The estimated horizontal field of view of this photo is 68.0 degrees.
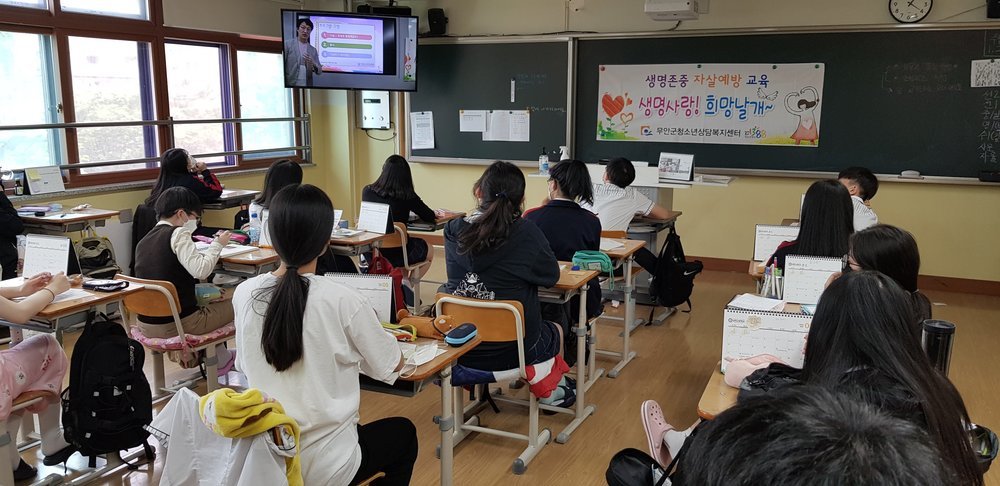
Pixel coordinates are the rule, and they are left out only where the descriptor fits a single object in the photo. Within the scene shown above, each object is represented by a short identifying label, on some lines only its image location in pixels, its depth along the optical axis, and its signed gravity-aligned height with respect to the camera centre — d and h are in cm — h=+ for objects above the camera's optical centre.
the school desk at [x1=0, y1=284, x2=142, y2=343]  291 -75
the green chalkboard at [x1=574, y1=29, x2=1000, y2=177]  595 +21
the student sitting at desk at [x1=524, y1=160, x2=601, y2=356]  395 -50
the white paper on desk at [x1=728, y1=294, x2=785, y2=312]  292 -71
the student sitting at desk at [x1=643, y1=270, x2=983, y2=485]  145 -48
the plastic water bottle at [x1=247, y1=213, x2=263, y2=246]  463 -67
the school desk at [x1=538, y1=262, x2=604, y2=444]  343 -86
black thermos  200 -57
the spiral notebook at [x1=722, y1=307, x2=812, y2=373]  225 -64
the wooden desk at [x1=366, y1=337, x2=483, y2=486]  237 -85
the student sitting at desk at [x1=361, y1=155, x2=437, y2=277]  512 -51
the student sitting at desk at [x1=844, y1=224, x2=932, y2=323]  238 -41
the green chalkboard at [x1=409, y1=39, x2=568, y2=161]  723 +34
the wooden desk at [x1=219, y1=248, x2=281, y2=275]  404 -76
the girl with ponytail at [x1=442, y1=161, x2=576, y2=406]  308 -60
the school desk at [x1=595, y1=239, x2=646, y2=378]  427 -109
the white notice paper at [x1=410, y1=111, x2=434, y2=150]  784 -8
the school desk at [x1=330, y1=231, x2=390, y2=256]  459 -75
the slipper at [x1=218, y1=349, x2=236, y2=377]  407 -133
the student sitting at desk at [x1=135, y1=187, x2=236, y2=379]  360 -66
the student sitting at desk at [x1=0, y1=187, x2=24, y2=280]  475 -72
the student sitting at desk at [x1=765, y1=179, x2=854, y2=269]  317 -41
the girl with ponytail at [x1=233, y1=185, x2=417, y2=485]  198 -59
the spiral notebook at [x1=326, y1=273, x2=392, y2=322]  260 -57
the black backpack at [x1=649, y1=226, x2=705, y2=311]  518 -105
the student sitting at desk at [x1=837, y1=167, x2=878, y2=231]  485 -38
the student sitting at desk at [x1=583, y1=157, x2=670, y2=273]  494 -50
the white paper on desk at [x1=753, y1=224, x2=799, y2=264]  380 -57
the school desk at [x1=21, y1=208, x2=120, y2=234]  514 -69
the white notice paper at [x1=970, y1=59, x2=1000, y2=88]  583 +41
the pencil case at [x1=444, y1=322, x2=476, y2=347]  260 -74
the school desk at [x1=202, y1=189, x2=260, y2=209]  617 -65
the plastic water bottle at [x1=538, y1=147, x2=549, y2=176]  658 -36
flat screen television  691 +68
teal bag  378 -69
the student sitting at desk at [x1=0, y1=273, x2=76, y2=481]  275 -93
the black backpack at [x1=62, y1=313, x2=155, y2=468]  283 -105
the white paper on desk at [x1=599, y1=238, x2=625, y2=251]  429 -70
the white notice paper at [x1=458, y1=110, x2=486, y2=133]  758 +3
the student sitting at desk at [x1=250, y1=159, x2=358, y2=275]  451 -38
